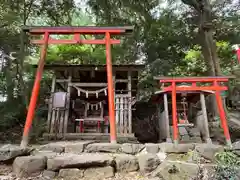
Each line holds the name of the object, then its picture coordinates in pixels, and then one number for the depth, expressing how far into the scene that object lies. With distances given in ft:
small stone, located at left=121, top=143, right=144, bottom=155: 19.36
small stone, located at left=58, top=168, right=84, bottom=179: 16.06
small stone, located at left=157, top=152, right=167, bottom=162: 18.65
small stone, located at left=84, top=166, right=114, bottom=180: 16.15
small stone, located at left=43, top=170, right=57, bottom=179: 15.92
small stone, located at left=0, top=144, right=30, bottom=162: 17.19
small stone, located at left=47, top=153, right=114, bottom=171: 16.33
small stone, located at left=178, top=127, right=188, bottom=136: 34.30
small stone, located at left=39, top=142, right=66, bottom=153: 19.31
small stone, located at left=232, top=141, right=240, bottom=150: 19.28
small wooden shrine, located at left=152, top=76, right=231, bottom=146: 25.92
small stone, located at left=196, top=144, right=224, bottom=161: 18.40
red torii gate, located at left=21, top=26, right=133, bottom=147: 22.88
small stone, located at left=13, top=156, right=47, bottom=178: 15.72
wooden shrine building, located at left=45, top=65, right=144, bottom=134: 30.93
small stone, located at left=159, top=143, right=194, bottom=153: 19.53
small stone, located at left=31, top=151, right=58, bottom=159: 17.51
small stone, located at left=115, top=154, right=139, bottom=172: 17.03
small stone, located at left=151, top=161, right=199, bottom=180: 15.08
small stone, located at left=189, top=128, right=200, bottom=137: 34.17
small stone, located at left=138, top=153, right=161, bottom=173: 16.92
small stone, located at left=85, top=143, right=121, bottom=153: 19.36
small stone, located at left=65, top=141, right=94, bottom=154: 19.29
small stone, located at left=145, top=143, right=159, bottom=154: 19.57
